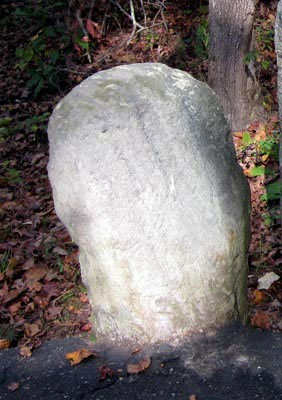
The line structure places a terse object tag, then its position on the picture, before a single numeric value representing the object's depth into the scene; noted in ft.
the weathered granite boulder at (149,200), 9.76
